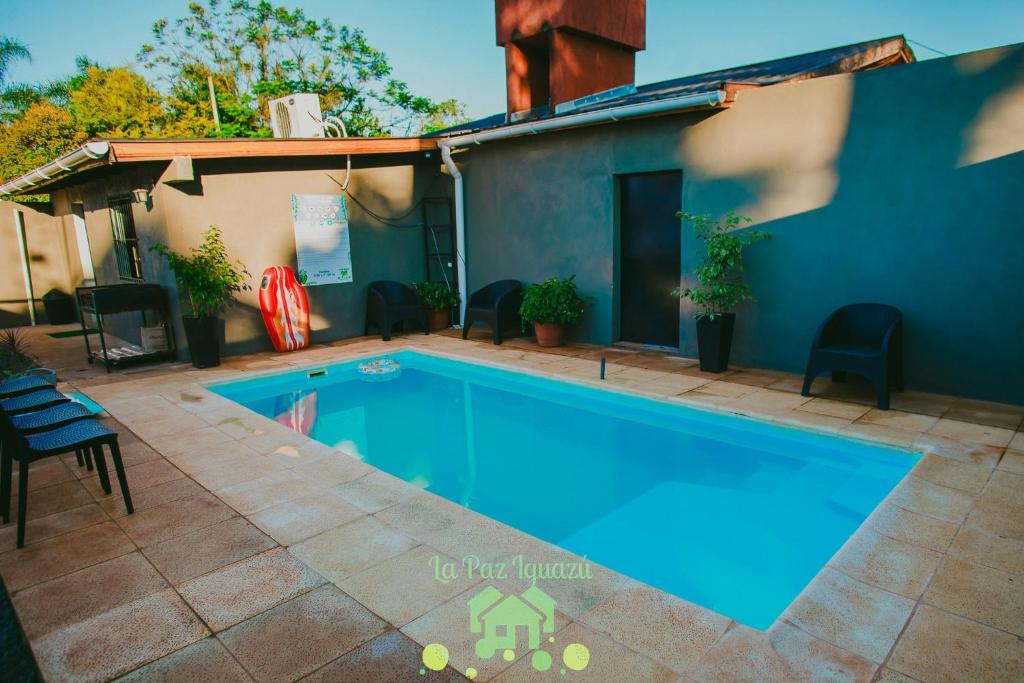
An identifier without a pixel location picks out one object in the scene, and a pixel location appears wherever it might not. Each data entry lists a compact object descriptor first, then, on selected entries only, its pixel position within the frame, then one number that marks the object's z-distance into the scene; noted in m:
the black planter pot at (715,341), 6.18
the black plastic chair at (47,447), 2.96
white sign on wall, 8.19
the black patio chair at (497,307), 8.07
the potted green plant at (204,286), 6.77
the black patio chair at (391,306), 8.55
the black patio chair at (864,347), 4.86
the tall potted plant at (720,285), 6.01
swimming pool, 3.26
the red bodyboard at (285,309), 7.73
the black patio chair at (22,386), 3.99
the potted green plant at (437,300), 9.15
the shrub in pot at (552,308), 7.51
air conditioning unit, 9.15
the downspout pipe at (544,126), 5.92
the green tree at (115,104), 20.94
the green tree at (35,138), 19.19
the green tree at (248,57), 21.64
